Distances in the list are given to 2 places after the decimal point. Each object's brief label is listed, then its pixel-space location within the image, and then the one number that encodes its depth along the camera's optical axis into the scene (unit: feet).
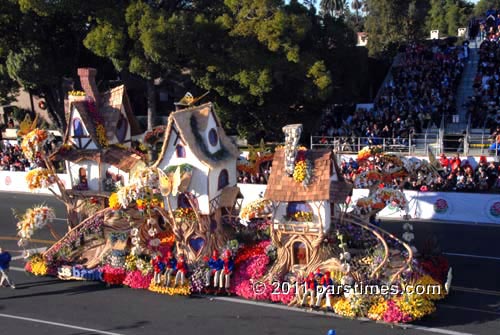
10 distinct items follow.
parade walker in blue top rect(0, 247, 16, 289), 62.23
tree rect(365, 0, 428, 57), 152.76
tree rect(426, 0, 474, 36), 212.43
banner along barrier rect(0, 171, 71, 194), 117.29
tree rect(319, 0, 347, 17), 228.43
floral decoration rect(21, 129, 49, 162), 65.21
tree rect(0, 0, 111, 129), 112.61
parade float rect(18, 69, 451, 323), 53.47
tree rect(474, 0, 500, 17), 233.21
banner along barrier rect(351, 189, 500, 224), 80.84
